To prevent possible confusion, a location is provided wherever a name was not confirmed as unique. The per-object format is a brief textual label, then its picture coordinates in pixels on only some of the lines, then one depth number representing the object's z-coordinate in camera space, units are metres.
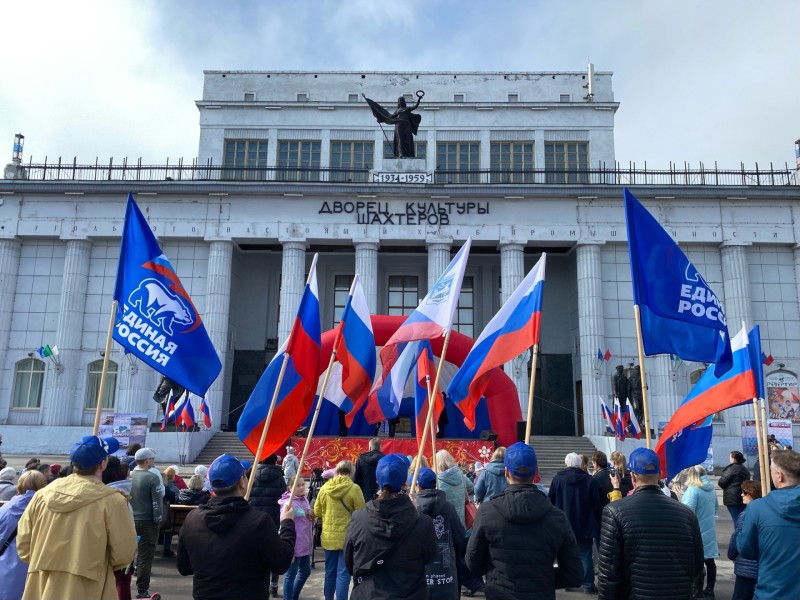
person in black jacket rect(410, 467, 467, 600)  5.38
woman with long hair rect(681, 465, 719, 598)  8.55
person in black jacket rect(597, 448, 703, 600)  4.18
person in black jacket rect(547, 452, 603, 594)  8.60
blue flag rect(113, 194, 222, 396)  8.58
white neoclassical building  30.41
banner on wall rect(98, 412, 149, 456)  24.45
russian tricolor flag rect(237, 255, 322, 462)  8.71
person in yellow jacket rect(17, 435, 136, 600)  4.25
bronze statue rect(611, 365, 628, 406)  27.28
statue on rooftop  31.94
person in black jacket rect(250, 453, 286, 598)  7.77
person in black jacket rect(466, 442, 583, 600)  4.42
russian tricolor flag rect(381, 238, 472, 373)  9.80
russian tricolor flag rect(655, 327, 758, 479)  7.68
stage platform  20.77
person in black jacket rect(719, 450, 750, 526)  9.53
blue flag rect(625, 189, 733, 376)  8.05
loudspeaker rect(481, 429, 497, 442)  20.83
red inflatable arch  20.83
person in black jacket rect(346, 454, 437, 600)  4.39
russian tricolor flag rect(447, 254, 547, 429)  9.46
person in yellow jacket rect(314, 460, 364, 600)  7.22
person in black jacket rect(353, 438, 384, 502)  9.73
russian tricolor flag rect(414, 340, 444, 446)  11.58
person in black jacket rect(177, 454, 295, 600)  4.28
